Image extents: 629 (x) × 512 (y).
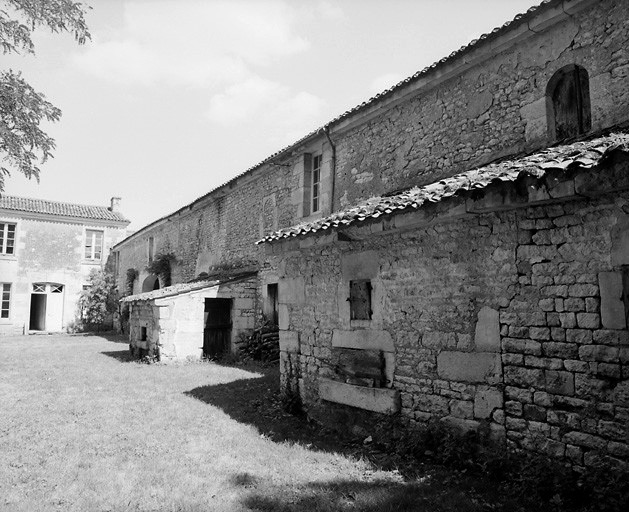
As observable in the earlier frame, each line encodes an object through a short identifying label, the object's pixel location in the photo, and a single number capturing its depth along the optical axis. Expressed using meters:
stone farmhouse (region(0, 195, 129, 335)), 23.08
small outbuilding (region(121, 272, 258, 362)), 11.62
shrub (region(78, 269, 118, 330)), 24.28
